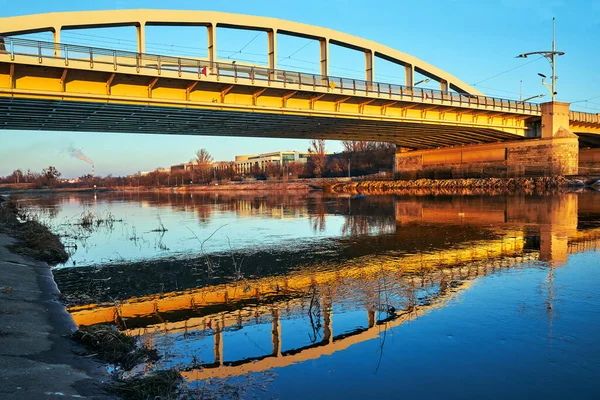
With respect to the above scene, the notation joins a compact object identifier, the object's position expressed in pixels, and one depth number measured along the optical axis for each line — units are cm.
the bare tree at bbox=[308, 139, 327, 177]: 11244
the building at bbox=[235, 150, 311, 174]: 18105
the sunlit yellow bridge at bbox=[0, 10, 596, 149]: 2438
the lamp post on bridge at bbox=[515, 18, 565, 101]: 5056
